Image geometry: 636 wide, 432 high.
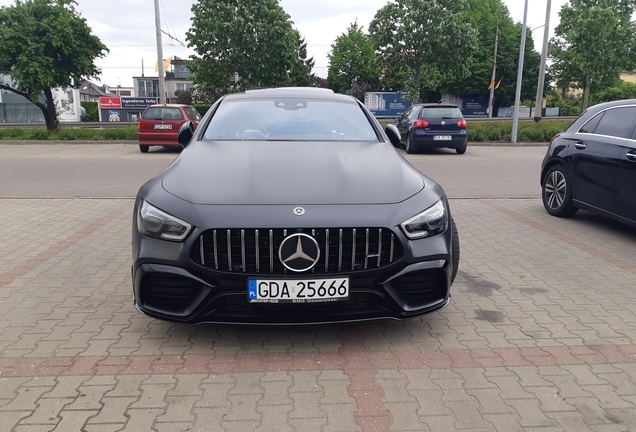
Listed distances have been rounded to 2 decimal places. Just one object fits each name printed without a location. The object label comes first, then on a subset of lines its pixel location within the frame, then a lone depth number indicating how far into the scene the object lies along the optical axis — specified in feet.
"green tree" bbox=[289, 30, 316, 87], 206.71
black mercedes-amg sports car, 9.86
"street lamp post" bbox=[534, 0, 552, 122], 89.35
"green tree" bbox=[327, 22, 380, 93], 201.67
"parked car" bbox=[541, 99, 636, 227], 19.36
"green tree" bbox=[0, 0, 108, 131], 66.64
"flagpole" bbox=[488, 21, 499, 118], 170.71
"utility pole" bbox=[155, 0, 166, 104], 83.15
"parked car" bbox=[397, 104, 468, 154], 54.34
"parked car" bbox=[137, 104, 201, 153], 56.70
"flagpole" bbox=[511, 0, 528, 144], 68.69
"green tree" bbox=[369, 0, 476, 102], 96.17
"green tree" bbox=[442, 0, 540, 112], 190.39
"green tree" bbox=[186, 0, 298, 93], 98.78
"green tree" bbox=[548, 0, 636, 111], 98.27
